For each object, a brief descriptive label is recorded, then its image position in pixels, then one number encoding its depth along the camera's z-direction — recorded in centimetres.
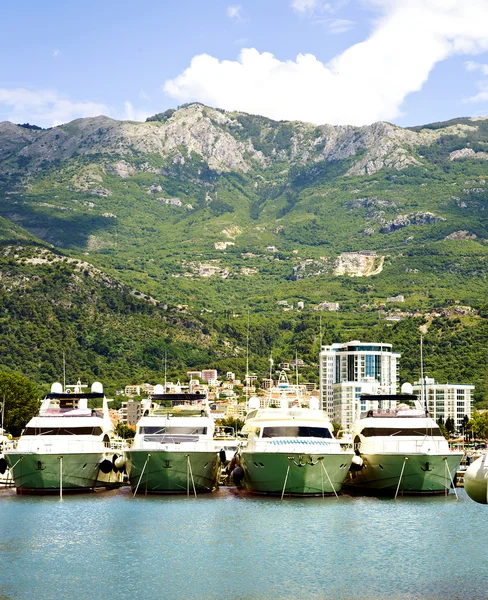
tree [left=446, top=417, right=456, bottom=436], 17912
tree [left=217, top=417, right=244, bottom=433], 16675
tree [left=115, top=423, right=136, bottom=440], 15600
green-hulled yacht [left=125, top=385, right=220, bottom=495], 7150
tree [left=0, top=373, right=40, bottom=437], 12262
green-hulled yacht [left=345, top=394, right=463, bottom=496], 7369
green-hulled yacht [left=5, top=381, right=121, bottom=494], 7356
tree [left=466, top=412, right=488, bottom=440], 15850
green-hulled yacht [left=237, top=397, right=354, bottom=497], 6950
